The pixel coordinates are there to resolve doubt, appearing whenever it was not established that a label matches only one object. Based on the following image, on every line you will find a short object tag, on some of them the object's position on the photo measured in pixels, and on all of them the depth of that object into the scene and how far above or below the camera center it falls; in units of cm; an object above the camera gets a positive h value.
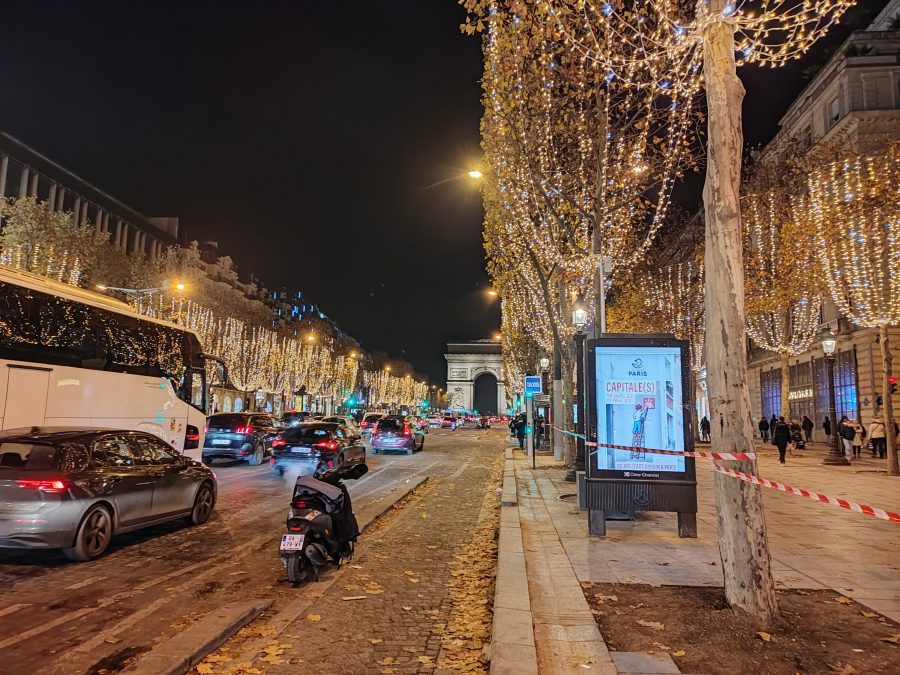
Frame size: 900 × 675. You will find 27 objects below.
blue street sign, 2331 +120
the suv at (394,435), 2738 -100
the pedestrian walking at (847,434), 2295 -40
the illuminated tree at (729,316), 497 +90
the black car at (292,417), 3828 -39
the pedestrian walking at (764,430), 3686 -53
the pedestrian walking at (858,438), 2441 -59
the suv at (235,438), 2048 -96
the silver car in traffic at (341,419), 3001 -36
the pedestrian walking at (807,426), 3297 -19
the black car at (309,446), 1673 -95
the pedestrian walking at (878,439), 2445 -60
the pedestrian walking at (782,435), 2188 -48
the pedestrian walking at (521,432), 3253 -84
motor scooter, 638 -122
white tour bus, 970 +77
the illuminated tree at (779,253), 2344 +670
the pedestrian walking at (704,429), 3853 -55
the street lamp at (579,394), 980 +38
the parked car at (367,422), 4122 -65
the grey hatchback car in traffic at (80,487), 673 -97
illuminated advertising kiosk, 829 -11
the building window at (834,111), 3303 +1688
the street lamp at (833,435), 2164 -41
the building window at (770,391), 4178 +210
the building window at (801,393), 3738 +185
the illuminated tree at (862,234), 1825 +648
